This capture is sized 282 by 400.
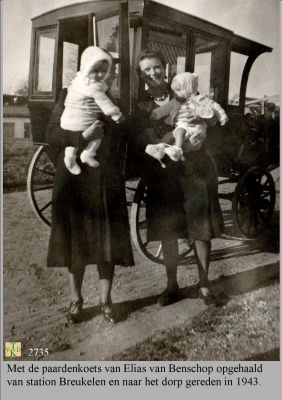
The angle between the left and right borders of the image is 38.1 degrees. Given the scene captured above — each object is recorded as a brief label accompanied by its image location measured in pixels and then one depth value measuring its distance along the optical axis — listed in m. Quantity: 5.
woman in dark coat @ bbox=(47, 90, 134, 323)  2.76
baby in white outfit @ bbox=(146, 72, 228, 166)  2.88
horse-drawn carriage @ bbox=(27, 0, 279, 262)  2.96
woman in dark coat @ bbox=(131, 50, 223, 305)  2.96
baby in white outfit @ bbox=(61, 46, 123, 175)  2.60
